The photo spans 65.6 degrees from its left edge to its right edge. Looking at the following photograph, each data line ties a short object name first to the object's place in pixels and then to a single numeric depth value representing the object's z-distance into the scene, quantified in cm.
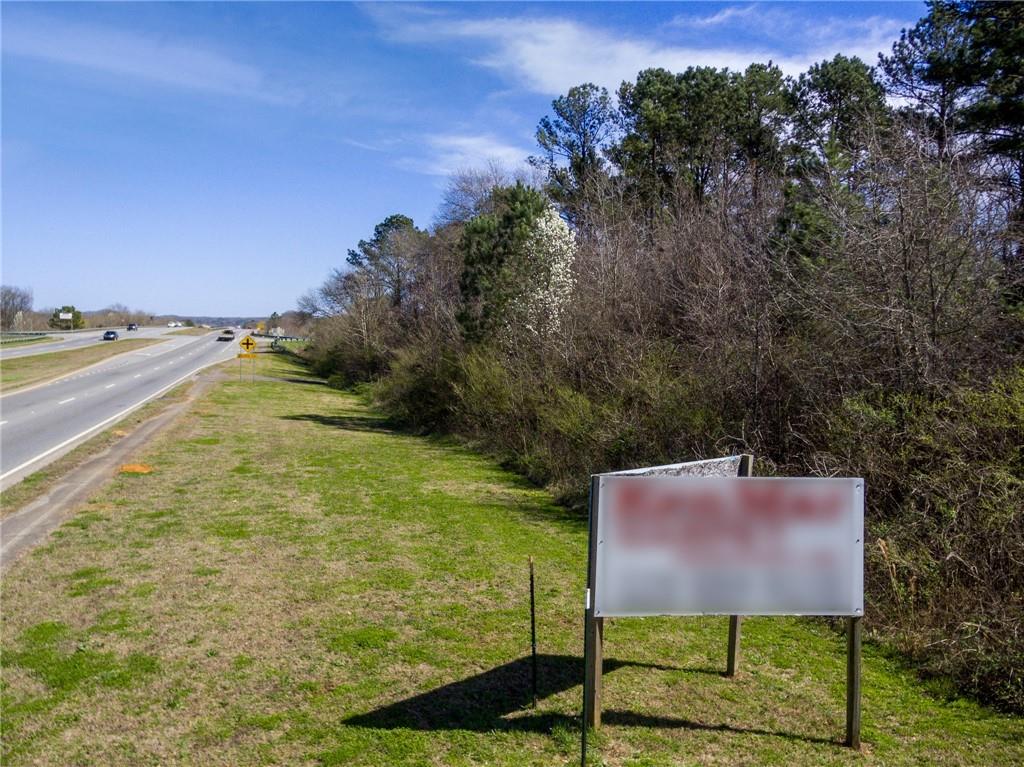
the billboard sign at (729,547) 487
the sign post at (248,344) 3684
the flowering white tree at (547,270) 2250
